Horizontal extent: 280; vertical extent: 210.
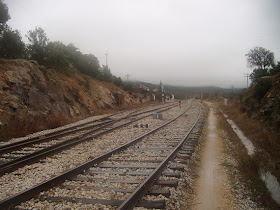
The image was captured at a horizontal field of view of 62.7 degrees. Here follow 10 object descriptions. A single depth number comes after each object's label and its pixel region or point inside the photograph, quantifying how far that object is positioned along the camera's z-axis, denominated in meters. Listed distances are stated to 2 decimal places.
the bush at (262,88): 20.32
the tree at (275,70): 29.74
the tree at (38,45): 22.70
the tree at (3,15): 21.59
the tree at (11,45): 19.66
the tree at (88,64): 33.19
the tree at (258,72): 40.18
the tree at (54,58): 23.50
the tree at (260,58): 52.59
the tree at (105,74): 38.44
